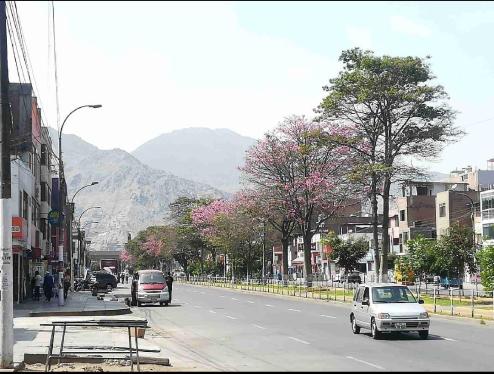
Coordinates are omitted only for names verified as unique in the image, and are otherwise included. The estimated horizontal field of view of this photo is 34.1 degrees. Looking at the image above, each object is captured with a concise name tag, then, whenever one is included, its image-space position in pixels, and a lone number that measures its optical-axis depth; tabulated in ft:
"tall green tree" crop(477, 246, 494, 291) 126.21
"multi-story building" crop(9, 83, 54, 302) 154.92
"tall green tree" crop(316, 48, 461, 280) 157.89
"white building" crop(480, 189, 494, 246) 245.65
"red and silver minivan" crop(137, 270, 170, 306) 148.77
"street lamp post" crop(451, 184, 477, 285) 172.79
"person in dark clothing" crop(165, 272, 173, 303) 153.38
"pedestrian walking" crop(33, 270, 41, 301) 169.32
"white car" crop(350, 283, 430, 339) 75.41
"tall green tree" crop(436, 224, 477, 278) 161.38
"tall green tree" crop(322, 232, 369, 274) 276.41
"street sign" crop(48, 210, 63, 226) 160.66
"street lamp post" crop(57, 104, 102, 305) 138.77
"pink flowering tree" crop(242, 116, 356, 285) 208.33
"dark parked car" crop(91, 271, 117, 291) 220.02
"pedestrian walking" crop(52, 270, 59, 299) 188.75
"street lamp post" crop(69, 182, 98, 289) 226.30
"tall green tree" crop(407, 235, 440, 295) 163.02
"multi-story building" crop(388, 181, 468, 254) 329.95
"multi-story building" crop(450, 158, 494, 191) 330.11
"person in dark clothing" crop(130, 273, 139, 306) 151.53
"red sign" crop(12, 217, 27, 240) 124.97
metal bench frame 52.90
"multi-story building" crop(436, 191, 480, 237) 290.97
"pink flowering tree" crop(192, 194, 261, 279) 281.13
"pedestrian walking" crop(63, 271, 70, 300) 175.63
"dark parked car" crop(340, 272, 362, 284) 253.18
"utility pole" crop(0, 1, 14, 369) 51.85
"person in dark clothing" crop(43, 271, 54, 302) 161.20
